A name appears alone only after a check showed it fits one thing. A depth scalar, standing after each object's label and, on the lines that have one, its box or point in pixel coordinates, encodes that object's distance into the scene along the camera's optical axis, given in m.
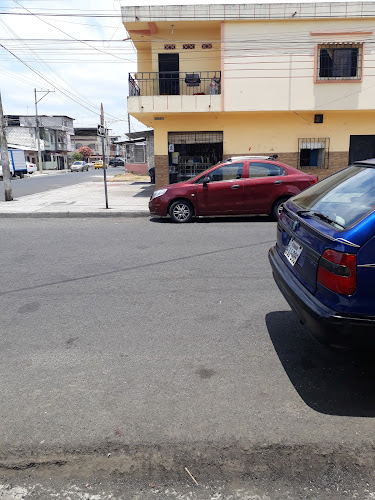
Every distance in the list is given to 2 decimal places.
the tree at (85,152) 88.31
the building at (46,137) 64.38
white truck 39.78
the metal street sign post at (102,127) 11.84
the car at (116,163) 73.57
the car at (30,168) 46.19
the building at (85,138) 97.75
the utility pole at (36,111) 51.53
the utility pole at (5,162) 15.96
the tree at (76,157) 80.75
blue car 2.76
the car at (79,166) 61.88
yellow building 15.99
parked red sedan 10.55
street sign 11.83
